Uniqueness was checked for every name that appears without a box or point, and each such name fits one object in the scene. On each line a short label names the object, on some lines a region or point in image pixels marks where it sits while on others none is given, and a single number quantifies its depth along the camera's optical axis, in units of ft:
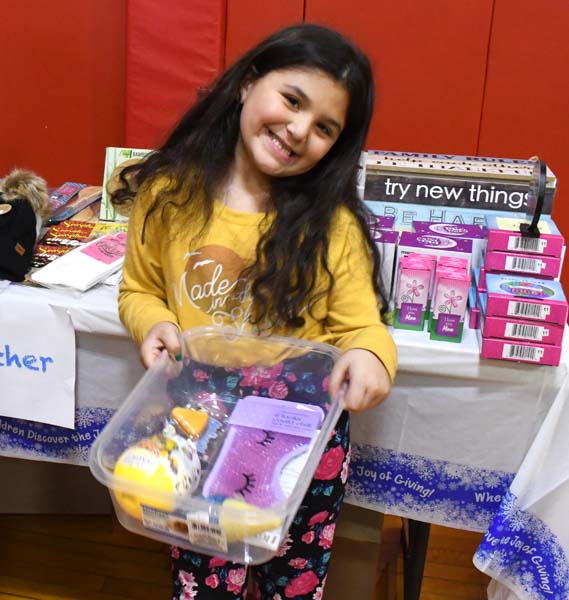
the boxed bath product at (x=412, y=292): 3.56
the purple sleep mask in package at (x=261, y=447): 2.75
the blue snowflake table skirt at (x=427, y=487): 3.89
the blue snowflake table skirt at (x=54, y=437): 4.17
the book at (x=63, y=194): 4.96
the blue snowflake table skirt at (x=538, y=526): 3.62
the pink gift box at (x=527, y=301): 3.32
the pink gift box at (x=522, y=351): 3.44
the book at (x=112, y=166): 4.77
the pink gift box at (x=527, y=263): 3.46
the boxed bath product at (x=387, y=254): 3.63
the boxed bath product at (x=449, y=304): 3.51
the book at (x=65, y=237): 4.33
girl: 3.14
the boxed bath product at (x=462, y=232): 3.77
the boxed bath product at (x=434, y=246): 3.67
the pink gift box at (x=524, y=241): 3.43
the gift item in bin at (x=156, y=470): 2.58
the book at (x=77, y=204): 4.82
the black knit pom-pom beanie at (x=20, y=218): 4.10
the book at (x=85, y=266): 4.02
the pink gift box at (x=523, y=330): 3.38
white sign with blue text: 3.94
